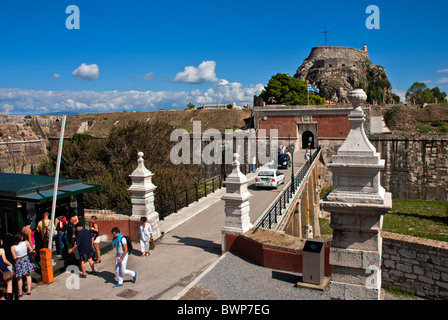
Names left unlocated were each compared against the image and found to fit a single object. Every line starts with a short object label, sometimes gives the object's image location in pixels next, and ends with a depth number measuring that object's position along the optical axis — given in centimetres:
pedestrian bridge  1270
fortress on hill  6291
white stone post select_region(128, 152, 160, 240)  1020
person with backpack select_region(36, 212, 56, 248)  817
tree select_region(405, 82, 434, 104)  6759
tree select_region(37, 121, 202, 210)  1586
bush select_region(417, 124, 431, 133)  3928
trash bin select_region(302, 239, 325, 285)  667
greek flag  3663
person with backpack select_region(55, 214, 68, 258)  846
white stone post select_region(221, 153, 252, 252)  889
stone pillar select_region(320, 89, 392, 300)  481
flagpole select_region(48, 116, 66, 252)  762
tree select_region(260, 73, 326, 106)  4706
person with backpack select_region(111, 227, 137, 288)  732
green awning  799
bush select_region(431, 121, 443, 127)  4048
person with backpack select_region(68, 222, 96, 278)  782
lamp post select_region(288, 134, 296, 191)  1612
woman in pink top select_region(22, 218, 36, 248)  768
